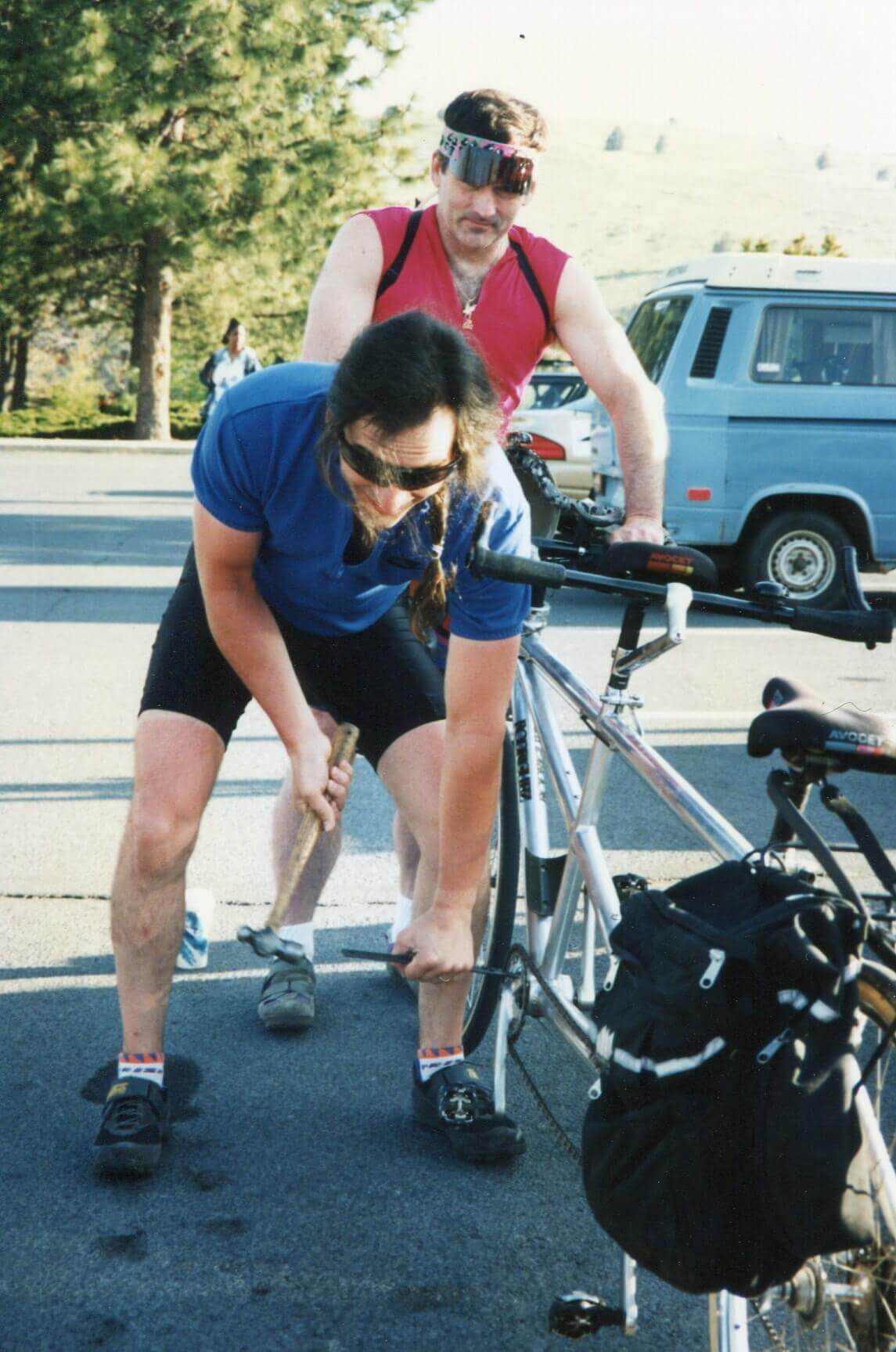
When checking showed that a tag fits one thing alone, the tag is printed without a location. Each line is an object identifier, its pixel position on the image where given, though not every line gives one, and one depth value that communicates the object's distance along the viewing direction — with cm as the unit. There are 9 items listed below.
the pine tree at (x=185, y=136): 2845
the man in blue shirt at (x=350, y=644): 256
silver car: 1404
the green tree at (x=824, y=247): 3550
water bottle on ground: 419
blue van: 1053
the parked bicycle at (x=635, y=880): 196
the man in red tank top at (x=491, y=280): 333
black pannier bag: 177
